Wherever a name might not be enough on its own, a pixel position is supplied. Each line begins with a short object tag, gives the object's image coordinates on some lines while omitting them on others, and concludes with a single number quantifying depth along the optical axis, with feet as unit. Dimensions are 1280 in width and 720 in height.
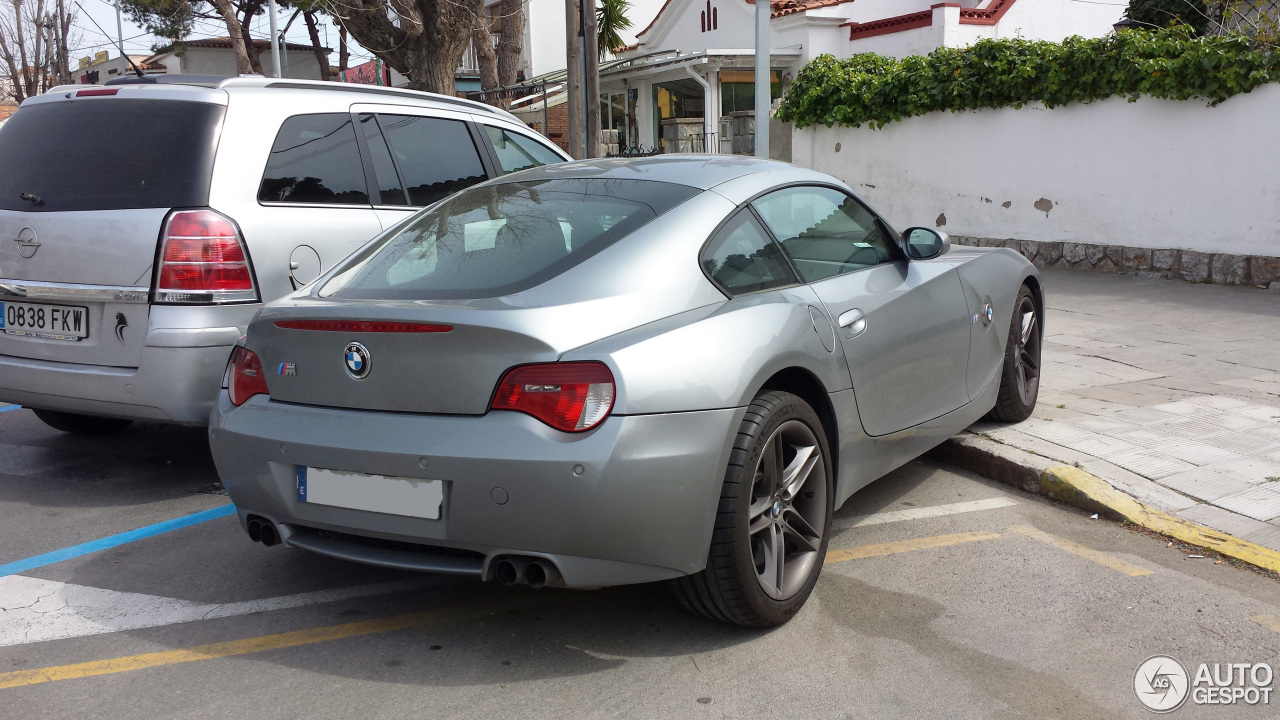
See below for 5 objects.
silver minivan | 15.11
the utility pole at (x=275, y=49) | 89.92
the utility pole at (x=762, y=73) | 30.14
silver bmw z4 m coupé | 9.75
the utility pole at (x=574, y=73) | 44.95
